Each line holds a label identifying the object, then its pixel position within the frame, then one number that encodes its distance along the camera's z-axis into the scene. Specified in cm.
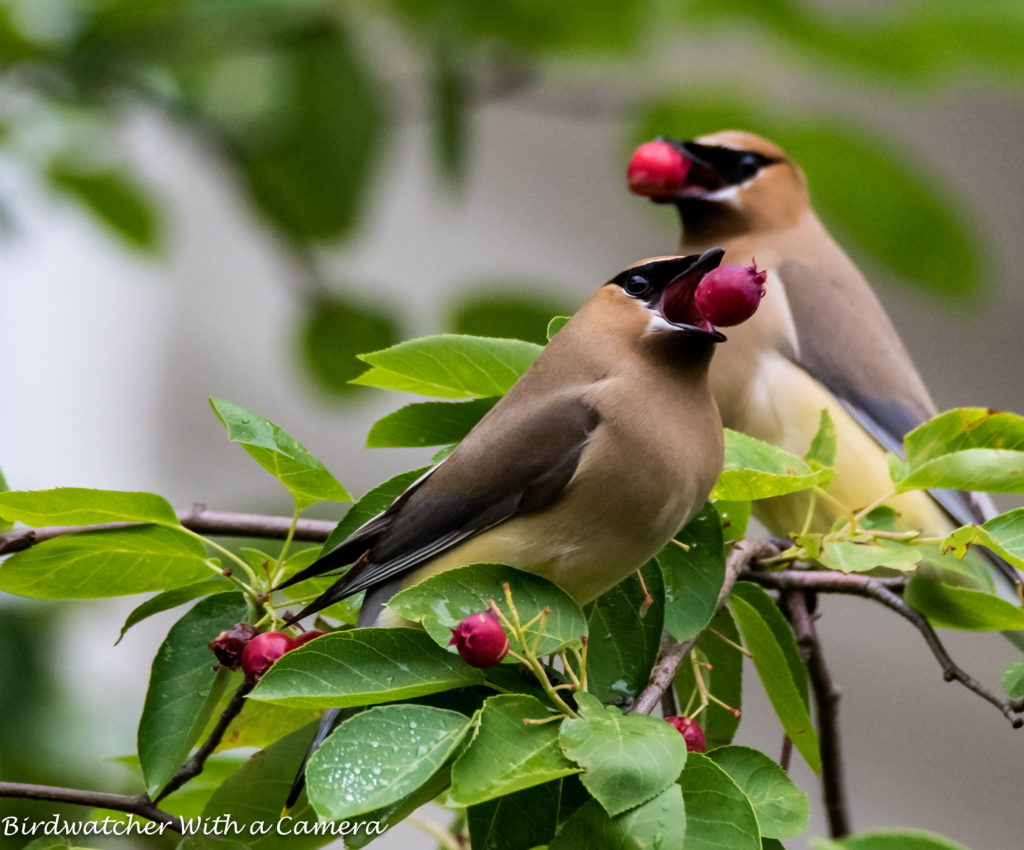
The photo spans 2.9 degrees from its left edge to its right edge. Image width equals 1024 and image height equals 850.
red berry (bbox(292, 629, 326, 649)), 421
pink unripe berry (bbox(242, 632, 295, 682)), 420
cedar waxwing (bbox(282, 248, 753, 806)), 422
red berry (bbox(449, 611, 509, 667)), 417
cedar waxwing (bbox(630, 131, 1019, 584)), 441
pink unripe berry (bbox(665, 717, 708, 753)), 420
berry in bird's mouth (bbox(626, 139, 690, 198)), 437
